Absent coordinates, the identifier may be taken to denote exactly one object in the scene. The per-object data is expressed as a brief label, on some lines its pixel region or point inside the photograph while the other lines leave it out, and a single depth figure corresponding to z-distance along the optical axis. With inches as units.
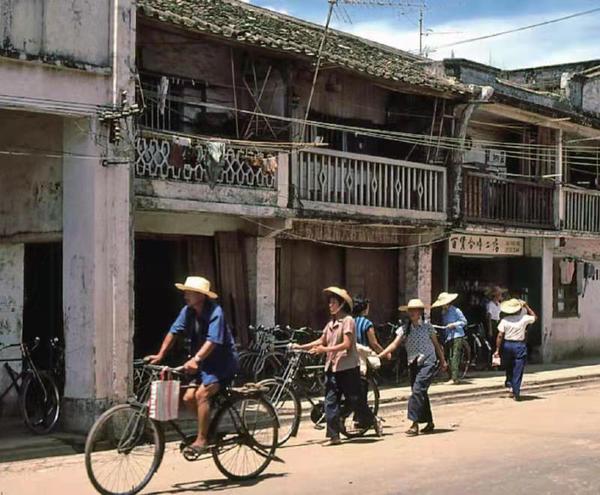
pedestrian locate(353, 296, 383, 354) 462.7
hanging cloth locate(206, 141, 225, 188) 531.8
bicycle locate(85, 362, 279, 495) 310.2
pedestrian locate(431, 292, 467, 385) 658.2
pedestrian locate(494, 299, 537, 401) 608.7
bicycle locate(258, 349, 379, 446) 417.7
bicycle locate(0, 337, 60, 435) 446.0
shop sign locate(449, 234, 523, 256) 794.2
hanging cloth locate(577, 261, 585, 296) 946.7
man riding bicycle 331.0
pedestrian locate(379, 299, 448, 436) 458.3
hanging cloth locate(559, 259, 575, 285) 921.5
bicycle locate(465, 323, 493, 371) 762.2
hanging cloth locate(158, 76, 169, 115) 531.5
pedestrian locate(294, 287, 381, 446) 420.2
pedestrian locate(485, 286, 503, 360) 799.7
